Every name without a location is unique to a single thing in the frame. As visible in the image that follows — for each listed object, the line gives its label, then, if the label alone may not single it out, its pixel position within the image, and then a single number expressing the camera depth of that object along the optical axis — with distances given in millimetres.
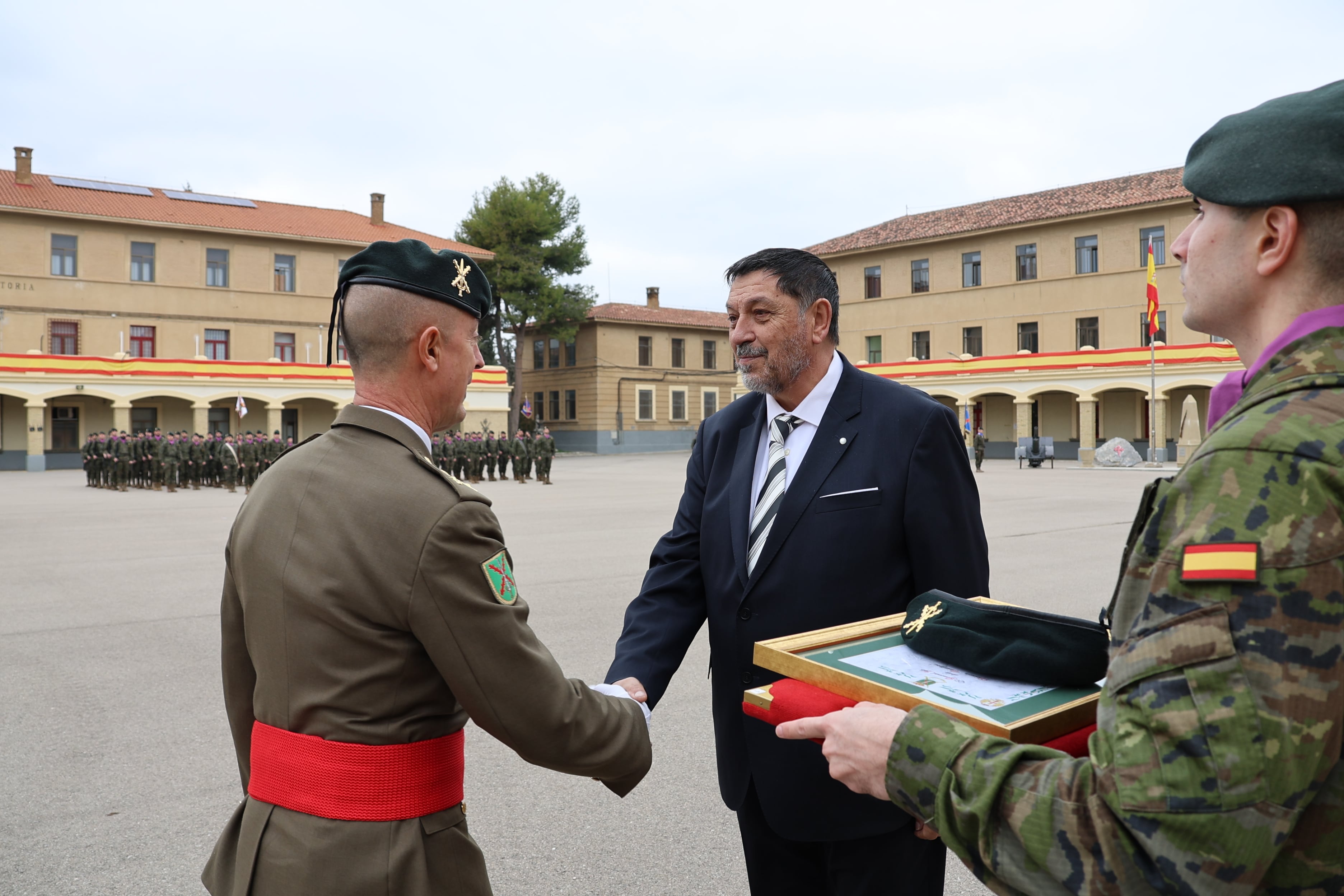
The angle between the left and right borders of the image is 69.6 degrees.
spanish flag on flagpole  33969
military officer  1760
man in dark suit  2402
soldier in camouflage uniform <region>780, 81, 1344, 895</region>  1002
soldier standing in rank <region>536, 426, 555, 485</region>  27797
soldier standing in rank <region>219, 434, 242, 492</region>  27656
